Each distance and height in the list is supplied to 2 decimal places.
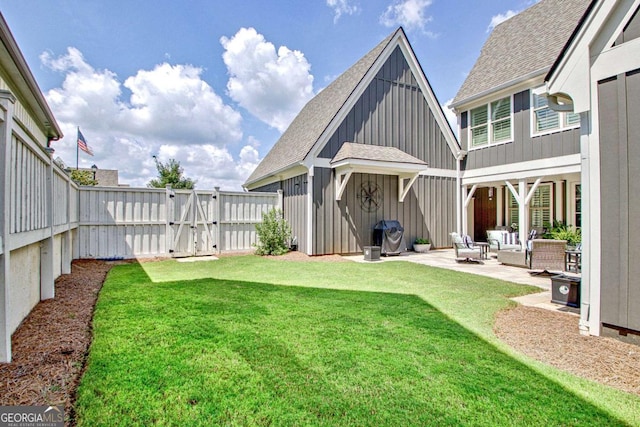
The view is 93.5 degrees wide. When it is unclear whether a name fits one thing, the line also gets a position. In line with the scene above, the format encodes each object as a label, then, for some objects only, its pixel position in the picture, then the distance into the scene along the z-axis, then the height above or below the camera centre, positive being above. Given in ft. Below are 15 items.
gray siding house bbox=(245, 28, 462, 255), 33.53 +6.10
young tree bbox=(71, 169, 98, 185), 59.69 +7.68
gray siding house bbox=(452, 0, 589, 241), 31.71 +10.08
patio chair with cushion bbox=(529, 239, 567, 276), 22.15 -2.98
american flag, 48.29 +11.41
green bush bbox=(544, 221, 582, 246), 30.66 -1.94
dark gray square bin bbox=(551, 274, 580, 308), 14.46 -3.70
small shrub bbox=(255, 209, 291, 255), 34.35 -2.34
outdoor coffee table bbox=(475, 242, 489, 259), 31.89 -3.32
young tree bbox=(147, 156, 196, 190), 93.81 +13.02
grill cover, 34.45 -2.57
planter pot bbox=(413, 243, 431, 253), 37.86 -4.05
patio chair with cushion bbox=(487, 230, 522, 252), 31.07 -2.77
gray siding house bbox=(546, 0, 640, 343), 10.66 +2.24
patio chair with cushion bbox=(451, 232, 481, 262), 29.27 -3.44
